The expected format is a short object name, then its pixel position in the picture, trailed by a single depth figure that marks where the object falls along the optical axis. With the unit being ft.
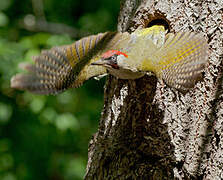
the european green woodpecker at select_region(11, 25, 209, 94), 18.31
